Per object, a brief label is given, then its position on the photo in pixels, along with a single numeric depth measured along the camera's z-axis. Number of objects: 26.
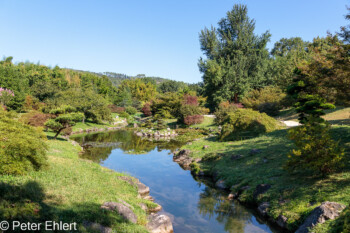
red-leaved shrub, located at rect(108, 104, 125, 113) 51.28
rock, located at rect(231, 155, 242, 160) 13.66
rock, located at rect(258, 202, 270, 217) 8.20
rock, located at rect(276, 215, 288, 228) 7.20
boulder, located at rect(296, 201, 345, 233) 5.80
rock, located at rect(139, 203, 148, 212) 8.26
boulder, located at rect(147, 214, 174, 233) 6.75
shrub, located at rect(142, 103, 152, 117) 54.53
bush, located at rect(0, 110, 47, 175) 6.89
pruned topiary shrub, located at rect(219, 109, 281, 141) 19.39
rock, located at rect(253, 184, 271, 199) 9.20
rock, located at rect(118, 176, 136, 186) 10.46
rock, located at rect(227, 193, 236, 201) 10.13
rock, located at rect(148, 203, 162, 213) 8.68
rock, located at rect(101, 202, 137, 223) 6.40
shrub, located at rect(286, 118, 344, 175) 8.01
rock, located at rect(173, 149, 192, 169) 16.39
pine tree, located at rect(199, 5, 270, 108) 40.78
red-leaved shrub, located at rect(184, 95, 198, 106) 39.31
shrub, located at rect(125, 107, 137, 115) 56.28
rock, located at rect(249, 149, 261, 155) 13.48
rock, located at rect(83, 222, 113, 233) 5.16
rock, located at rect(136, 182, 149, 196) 10.29
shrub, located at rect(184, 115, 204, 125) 33.66
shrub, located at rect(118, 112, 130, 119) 50.38
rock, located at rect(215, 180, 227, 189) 11.40
